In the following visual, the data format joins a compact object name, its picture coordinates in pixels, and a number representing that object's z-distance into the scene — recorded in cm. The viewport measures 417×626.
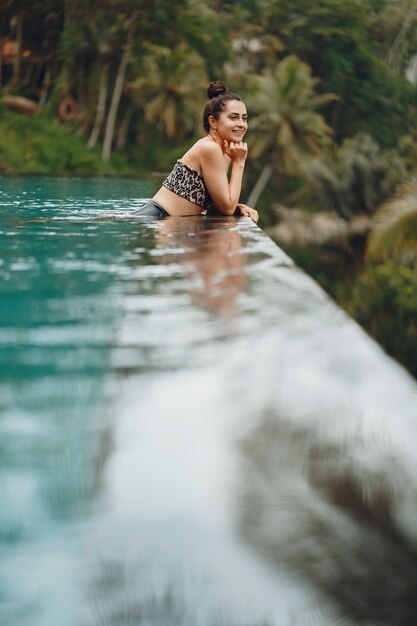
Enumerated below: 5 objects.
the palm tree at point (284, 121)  3103
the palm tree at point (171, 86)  2812
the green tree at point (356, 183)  2491
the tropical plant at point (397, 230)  1220
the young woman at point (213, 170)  411
